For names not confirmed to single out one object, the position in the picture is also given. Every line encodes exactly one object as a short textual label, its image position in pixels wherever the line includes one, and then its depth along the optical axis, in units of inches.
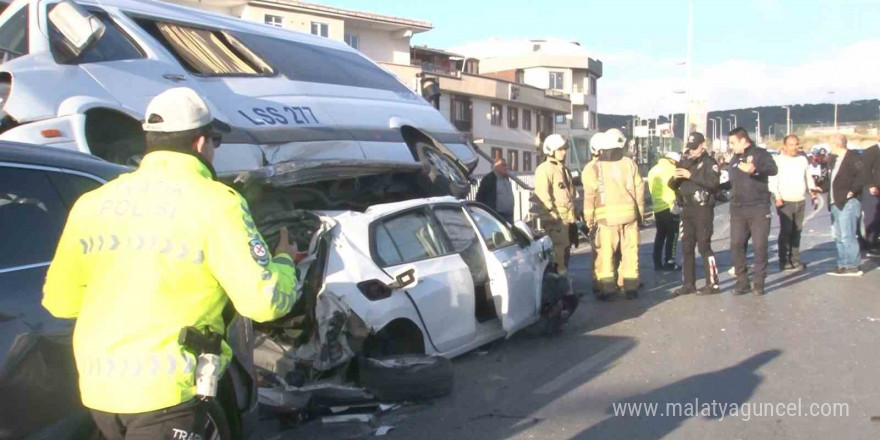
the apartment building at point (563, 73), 2783.0
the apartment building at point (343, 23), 1583.4
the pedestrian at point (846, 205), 465.1
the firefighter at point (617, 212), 407.2
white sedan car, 243.1
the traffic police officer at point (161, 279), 103.3
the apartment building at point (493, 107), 1855.3
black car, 131.0
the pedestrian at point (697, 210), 408.5
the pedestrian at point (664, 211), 492.4
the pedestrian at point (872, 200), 478.3
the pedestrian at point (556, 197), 423.2
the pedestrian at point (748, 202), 401.1
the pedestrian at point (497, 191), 457.4
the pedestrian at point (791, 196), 487.8
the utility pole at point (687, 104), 1372.0
